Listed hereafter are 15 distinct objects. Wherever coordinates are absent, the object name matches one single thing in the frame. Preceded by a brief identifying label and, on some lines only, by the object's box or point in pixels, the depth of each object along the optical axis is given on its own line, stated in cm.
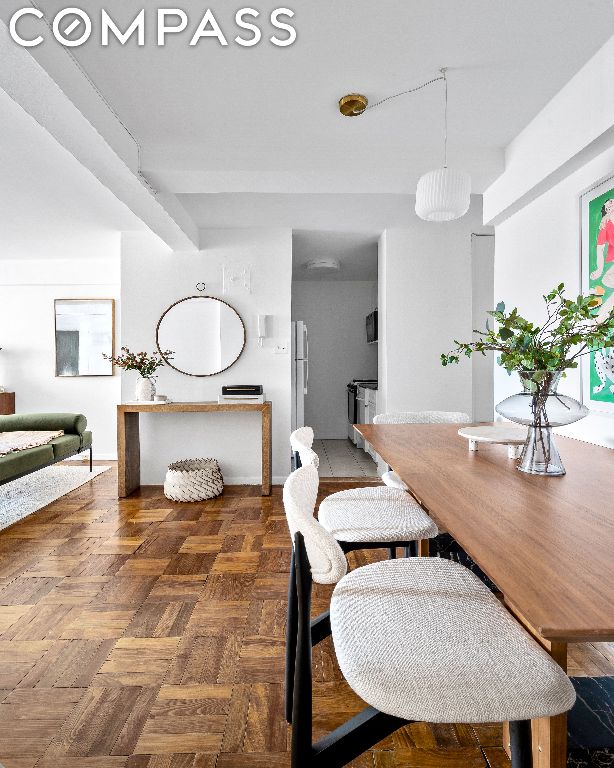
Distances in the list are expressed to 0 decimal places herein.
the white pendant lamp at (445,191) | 229
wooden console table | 422
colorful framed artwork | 213
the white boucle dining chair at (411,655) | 83
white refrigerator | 555
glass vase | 160
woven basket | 411
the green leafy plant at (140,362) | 438
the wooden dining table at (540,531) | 73
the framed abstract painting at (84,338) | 606
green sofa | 396
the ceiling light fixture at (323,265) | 591
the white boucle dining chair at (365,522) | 157
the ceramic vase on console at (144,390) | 440
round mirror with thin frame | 469
